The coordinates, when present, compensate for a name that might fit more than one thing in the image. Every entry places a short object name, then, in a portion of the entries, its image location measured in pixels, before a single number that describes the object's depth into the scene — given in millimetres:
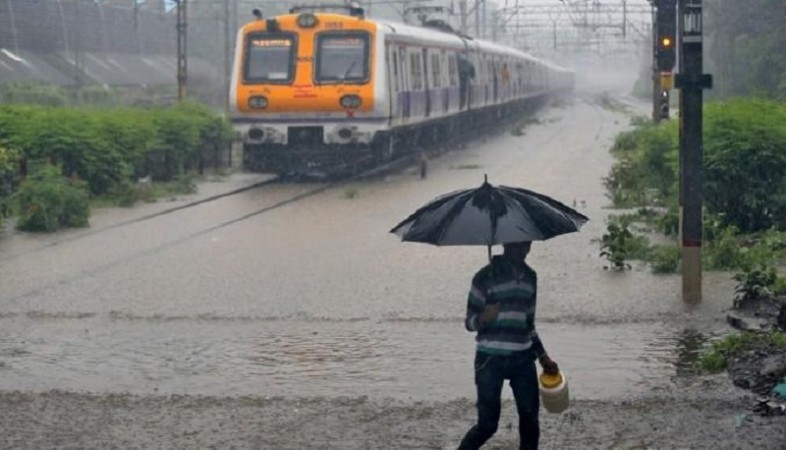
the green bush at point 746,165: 16594
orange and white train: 26734
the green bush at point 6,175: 19438
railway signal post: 14344
